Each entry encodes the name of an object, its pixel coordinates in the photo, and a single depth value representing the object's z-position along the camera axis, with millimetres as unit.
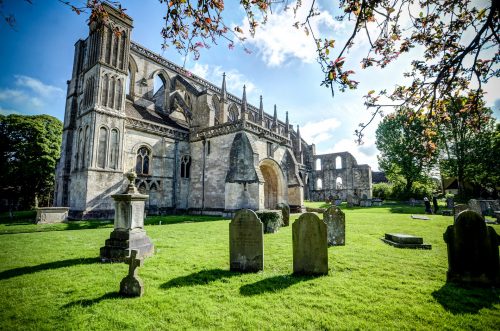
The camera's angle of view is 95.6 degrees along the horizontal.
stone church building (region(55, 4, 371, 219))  14359
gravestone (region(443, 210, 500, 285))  3977
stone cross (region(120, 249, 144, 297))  3613
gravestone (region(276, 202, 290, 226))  11898
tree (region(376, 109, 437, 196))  27453
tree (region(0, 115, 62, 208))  22969
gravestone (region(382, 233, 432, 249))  6574
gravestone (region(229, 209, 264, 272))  4949
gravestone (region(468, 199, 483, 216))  12658
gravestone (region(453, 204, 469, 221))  10352
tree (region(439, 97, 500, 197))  22969
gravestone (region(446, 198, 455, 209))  19984
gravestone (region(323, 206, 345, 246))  7340
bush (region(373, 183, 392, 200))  33125
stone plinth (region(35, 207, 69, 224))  12203
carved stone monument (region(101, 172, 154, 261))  5480
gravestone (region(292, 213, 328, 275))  4660
